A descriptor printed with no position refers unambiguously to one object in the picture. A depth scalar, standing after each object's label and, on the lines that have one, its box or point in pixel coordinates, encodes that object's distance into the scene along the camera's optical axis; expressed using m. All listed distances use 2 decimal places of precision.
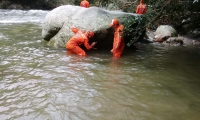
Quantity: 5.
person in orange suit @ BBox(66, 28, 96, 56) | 7.59
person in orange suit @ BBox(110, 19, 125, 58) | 7.62
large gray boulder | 8.02
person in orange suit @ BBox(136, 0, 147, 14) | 10.51
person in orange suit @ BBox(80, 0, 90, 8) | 11.88
